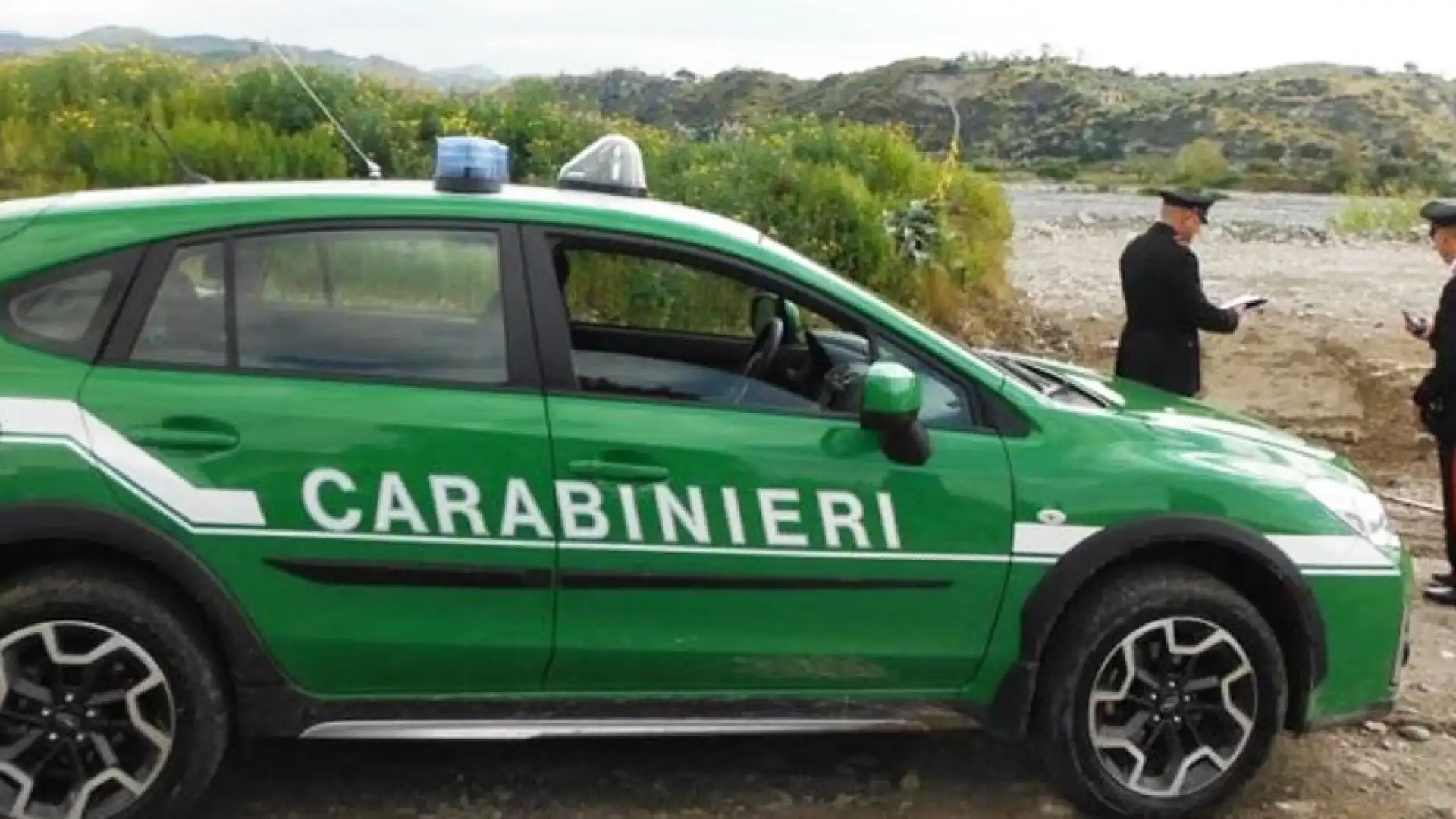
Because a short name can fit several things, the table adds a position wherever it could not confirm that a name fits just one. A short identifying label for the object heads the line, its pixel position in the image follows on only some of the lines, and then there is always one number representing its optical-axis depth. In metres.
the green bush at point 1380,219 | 29.69
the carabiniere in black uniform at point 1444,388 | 6.51
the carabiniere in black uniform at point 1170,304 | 6.92
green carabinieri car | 3.84
